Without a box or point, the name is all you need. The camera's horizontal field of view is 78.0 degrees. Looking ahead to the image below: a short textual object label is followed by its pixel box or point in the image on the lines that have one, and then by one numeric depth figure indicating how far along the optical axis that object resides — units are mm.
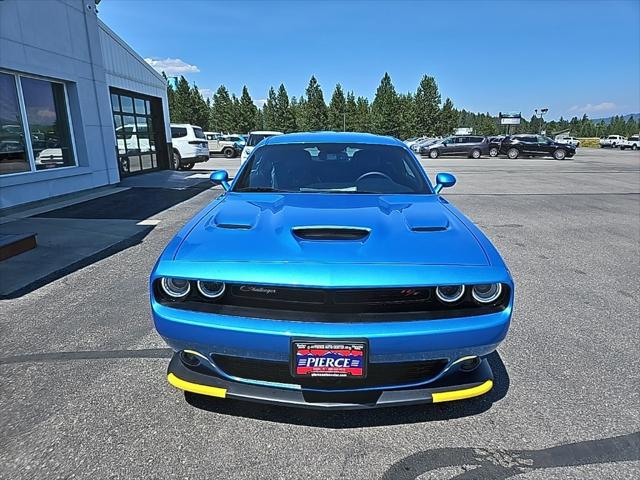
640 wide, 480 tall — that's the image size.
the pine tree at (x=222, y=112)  58500
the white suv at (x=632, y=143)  44762
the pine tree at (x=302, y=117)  61012
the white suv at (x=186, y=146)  17031
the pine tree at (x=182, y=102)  51969
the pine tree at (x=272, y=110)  62375
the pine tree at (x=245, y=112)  58562
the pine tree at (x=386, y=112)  57406
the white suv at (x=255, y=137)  15356
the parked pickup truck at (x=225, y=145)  25772
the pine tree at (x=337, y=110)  60188
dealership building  7848
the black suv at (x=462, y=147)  28266
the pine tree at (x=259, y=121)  61553
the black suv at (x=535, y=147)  26972
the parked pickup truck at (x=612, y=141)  47741
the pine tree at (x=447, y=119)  59031
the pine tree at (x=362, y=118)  61375
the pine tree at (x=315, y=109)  60188
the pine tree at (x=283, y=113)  61625
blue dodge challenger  1785
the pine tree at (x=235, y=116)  57875
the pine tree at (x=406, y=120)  57875
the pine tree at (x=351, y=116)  61781
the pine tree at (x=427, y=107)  58094
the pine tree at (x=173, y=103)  50434
